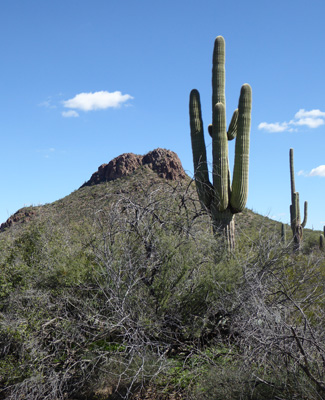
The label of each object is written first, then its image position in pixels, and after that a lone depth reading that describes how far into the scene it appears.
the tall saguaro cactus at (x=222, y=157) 13.10
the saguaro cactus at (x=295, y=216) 22.88
